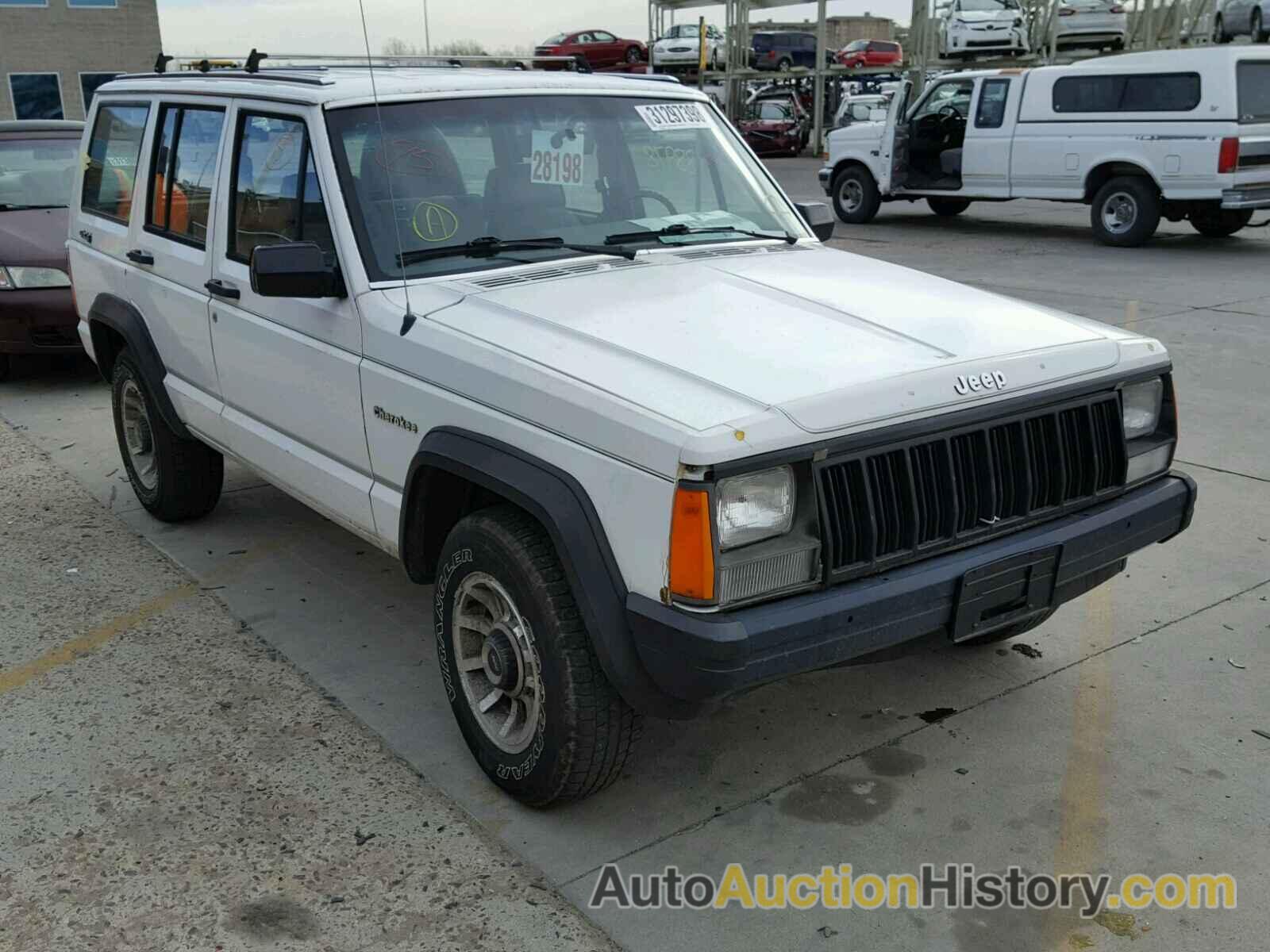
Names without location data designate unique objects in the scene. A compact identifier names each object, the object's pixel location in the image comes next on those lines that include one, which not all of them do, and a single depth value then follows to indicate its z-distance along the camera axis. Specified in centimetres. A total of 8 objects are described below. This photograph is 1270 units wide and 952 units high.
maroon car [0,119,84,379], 825
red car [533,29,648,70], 3806
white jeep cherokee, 284
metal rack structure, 2533
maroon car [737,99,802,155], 3173
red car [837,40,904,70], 3669
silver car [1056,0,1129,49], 2566
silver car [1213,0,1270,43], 2292
